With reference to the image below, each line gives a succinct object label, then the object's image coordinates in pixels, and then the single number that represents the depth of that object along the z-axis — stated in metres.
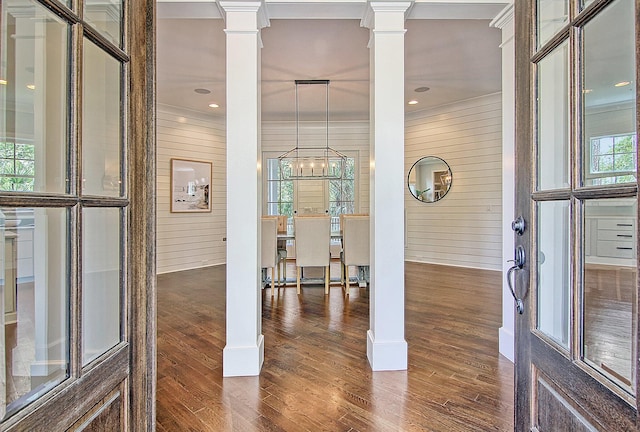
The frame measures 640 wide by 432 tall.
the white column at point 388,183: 2.24
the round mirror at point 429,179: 6.08
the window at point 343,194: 6.96
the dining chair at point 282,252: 4.61
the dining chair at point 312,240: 4.06
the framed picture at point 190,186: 5.73
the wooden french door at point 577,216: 0.74
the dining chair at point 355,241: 4.04
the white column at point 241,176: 2.19
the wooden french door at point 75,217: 0.70
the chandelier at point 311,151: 6.69
